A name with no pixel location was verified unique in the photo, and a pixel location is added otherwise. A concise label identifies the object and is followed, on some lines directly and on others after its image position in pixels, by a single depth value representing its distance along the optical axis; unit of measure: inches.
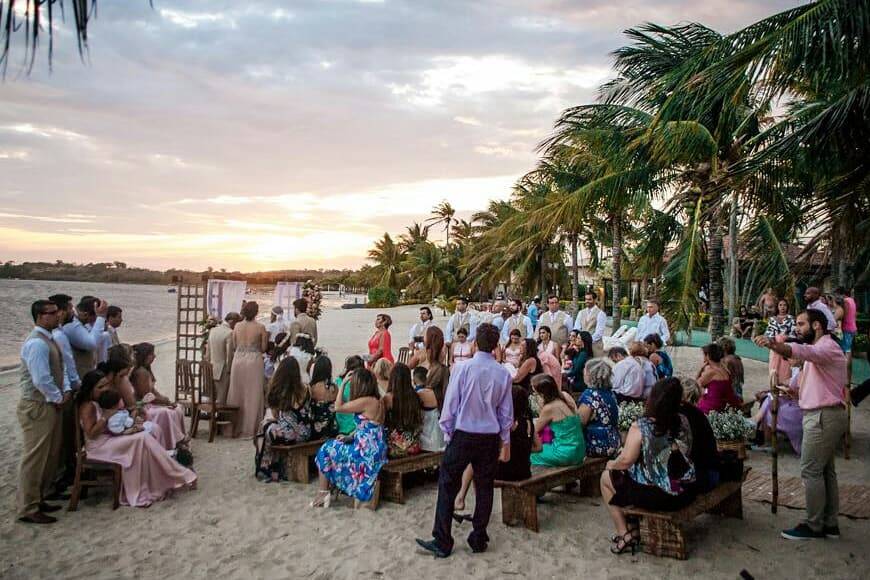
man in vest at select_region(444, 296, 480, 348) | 503.0
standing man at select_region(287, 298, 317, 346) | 405.4
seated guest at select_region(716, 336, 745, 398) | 310.0
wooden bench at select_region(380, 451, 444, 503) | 220.5
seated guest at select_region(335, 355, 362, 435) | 227.8
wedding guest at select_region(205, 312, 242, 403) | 333.1
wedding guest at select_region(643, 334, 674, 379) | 319.1
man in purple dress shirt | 172.4
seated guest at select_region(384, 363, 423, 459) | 228.5
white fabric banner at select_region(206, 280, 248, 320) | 450.9
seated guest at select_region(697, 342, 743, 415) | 273.6
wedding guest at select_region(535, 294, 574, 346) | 457.4
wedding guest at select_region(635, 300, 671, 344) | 405.7
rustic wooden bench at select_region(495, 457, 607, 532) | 197.3
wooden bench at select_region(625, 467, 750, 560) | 173.0
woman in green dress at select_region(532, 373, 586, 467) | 217.6
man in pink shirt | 178.4
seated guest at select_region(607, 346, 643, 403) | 283.3
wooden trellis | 348.5
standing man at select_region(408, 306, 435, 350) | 443.5
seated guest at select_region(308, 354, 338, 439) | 250.5
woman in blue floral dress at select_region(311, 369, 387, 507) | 216.4
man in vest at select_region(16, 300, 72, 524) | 197.0
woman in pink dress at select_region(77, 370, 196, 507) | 210.1
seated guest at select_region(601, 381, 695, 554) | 170.2
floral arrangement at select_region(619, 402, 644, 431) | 277.0
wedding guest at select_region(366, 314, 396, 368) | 385.4
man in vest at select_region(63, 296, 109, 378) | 246.4
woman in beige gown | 316.8
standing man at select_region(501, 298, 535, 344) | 481.3
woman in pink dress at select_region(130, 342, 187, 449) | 246.7
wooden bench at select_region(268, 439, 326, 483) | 244.1
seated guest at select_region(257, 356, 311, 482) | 242.5
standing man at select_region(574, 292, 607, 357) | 450.0
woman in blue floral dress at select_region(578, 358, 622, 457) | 236.4
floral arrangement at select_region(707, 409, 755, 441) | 262.5
